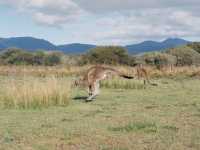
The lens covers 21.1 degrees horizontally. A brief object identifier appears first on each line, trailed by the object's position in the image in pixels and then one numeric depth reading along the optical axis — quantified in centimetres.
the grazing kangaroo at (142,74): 2703
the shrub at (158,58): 5021
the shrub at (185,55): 5431
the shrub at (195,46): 6700
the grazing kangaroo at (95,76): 1753
